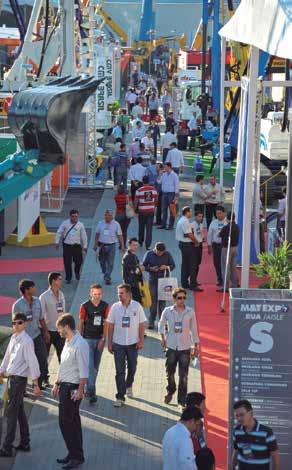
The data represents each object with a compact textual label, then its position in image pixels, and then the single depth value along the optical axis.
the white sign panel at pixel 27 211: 21.57
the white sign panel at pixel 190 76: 52.56
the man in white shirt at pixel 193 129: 42.21
